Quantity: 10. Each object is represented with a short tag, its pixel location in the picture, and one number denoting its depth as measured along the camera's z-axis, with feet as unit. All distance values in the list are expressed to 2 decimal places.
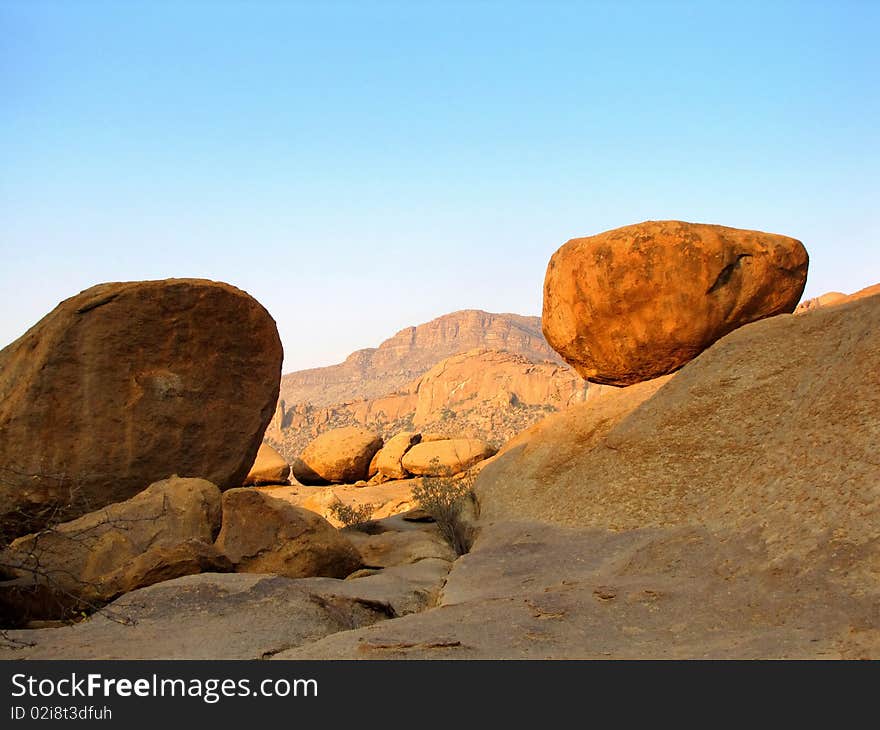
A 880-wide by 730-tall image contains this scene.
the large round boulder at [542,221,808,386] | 32.19
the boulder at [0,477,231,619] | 22.43
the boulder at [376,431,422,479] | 63.98
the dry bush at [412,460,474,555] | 29.66
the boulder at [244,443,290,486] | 67.15
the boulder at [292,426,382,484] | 66.13
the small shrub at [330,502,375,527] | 43.24
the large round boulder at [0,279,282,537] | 29.14
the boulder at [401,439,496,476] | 61.26
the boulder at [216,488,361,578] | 24.91
